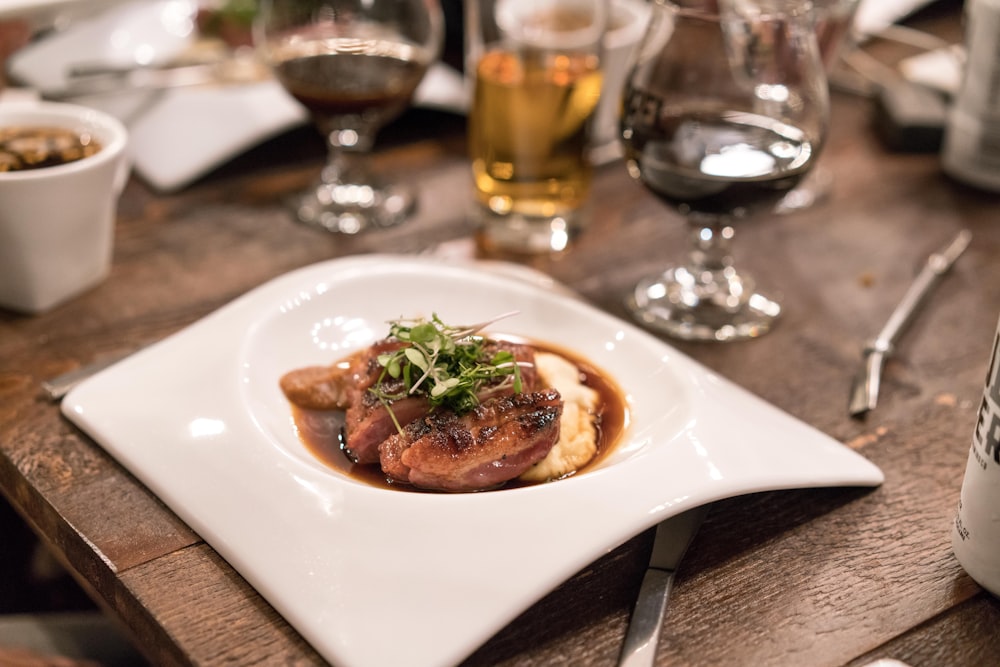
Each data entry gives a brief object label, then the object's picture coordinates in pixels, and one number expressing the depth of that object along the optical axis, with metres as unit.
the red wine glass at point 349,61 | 0.79
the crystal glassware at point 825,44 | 0.83
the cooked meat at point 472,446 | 0.60
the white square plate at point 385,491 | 0.55
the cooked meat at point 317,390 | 0.65
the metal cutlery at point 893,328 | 0.69
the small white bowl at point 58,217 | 0.70
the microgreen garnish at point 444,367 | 0.61
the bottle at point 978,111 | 0.82
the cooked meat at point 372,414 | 0.61
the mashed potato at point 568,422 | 0.61
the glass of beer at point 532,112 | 0.78
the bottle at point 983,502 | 0.56
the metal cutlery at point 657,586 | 0.56
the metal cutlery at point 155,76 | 0.87
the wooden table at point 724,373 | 0.57
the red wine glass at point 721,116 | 0.70
